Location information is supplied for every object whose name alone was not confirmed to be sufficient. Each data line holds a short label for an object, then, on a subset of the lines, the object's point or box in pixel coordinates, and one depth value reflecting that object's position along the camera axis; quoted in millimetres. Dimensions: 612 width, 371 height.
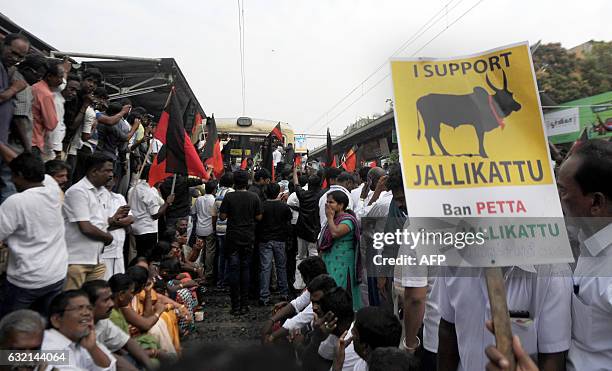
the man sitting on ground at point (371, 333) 2514
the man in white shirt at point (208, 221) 7273
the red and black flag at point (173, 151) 5719
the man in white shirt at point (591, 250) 1489
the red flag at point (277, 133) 9729
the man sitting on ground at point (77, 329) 2555
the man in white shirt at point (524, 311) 1563
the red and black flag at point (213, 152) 7986
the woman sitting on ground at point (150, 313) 3729
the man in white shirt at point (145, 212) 5864
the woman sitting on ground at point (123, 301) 3533
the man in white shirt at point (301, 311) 3348
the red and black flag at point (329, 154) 7488
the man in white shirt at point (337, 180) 5154
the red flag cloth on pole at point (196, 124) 9352
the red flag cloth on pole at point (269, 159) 8358
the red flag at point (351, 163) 8947
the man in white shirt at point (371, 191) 4932
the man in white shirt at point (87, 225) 3652
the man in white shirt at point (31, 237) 3014
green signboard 8914
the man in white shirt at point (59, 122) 4520
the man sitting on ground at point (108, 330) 3051
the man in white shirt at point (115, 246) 4113
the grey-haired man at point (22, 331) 2310
